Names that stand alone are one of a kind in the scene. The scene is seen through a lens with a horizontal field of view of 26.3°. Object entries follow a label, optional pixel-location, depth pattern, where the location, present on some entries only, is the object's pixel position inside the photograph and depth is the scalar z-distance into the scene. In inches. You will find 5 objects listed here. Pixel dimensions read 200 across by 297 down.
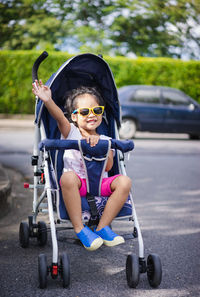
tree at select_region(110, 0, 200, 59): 1199.6
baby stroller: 117.5
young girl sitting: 125.6
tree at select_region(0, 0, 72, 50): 1123.9
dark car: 538.6
